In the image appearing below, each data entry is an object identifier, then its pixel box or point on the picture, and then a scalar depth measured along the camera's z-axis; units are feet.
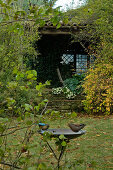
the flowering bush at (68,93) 31.29
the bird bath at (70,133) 10.53
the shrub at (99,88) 27.09
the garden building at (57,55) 35.86
